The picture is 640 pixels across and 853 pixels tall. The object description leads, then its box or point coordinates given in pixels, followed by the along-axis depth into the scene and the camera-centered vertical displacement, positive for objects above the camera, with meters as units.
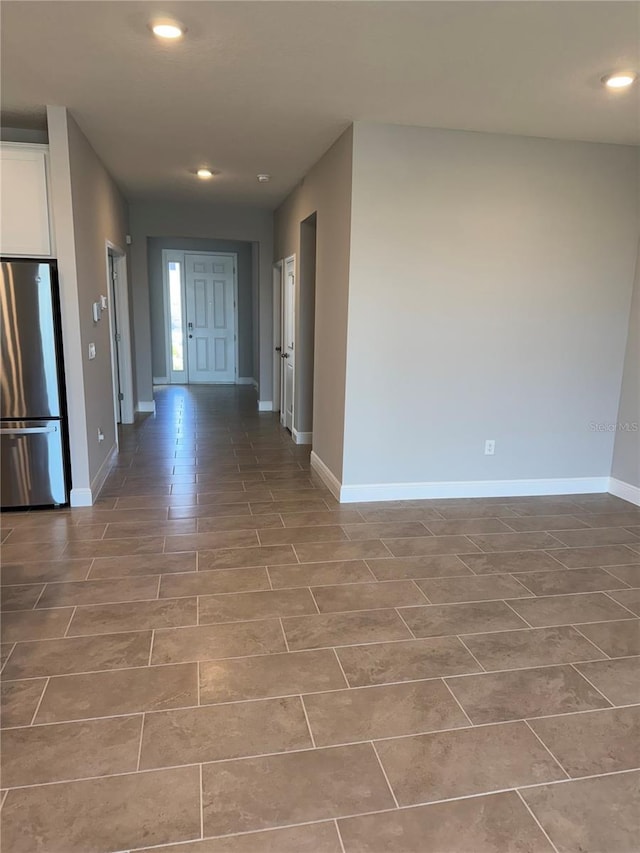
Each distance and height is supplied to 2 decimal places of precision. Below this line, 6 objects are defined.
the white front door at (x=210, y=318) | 10.16 -0.03
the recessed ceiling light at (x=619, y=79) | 2.84 +1.22
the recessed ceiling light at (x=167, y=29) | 2.42 +1.23
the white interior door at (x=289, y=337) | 6.19 -0.22
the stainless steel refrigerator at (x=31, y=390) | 3.60 -0.50
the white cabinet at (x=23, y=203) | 3.63 +0.71
